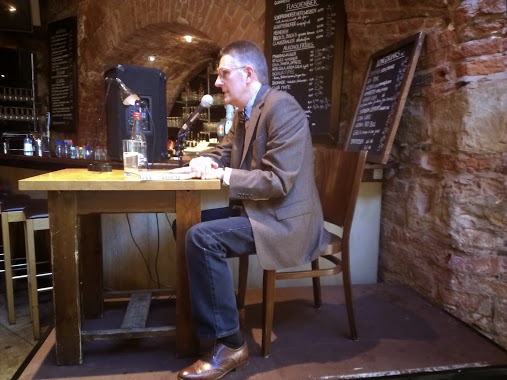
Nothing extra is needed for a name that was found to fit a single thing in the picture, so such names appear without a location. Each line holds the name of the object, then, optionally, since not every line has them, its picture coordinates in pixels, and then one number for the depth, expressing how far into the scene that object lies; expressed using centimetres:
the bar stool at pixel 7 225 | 228
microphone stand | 204
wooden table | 143
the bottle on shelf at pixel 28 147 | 368
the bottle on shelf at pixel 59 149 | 345
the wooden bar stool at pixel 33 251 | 216
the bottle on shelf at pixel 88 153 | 332
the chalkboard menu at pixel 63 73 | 465
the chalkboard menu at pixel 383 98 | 223
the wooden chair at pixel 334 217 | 167
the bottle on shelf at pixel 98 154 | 300
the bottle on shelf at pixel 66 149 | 343
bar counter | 265
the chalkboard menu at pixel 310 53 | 296
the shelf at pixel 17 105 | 471
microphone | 190
